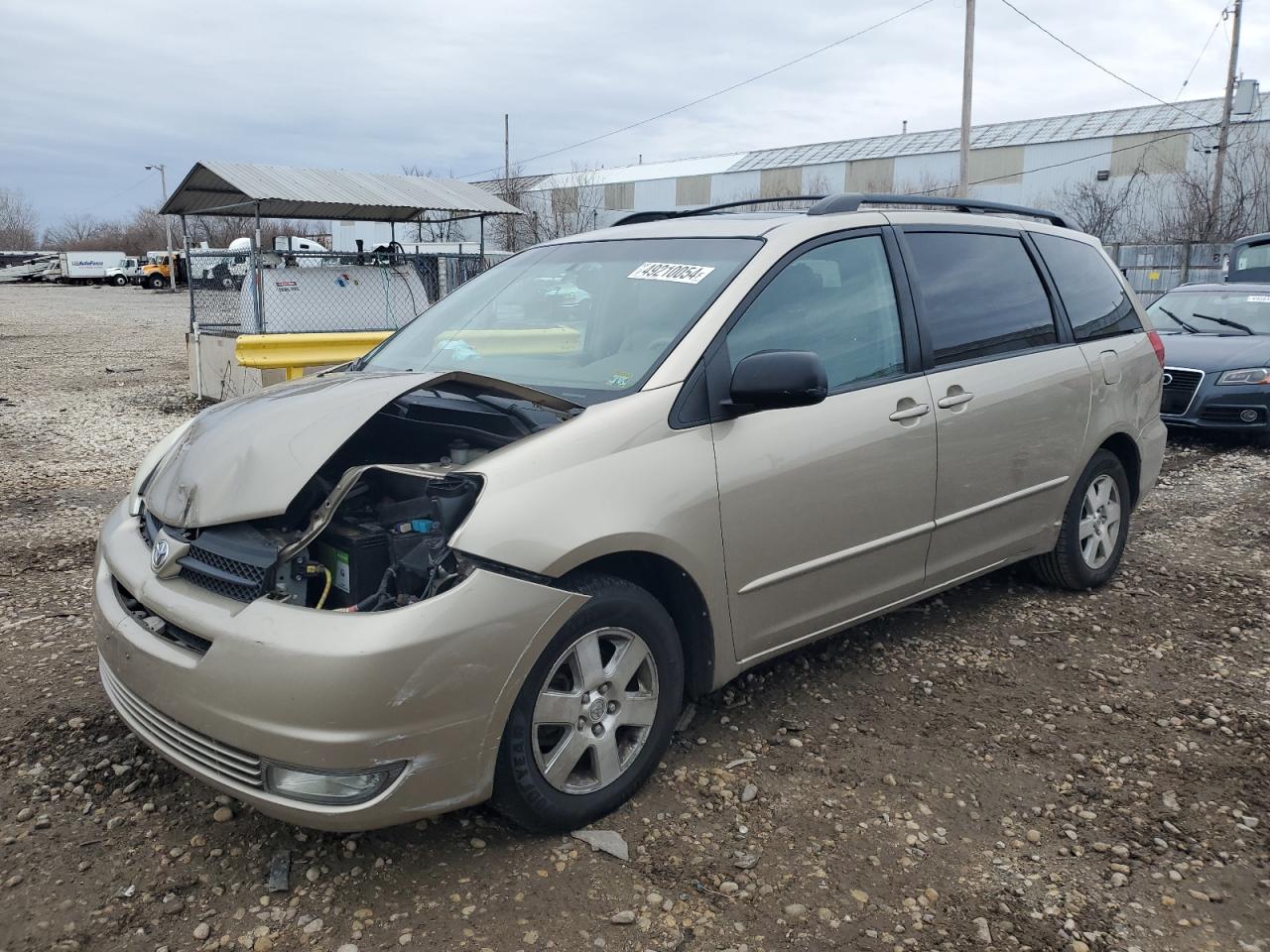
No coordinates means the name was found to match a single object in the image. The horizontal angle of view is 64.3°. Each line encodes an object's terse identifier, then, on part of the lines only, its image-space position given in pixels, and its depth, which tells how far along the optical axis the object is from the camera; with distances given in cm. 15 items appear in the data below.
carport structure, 1090
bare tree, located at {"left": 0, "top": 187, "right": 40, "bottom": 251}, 11400
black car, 891
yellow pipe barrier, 915
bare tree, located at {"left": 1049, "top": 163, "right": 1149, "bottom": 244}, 3922
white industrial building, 3944
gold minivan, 254
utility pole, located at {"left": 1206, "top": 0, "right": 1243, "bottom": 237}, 2909
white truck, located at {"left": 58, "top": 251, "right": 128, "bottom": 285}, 6334
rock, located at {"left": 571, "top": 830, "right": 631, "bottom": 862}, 287
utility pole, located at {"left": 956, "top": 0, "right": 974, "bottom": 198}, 2214
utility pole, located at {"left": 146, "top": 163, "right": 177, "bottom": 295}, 5353
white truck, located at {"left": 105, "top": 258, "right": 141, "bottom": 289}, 6141
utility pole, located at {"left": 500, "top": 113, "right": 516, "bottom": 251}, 4119
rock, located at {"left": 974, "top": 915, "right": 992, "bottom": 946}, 253
